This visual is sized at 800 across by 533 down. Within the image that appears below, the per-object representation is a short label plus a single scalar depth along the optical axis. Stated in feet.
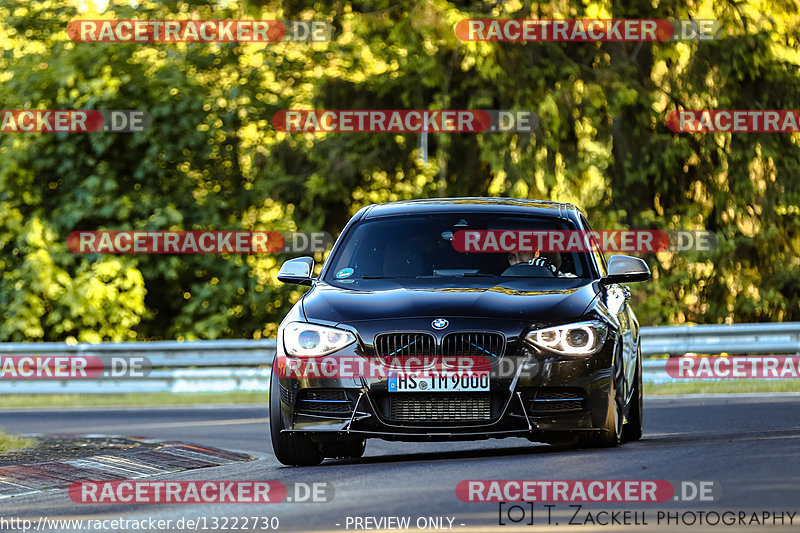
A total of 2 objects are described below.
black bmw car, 57.36
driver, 65.67
